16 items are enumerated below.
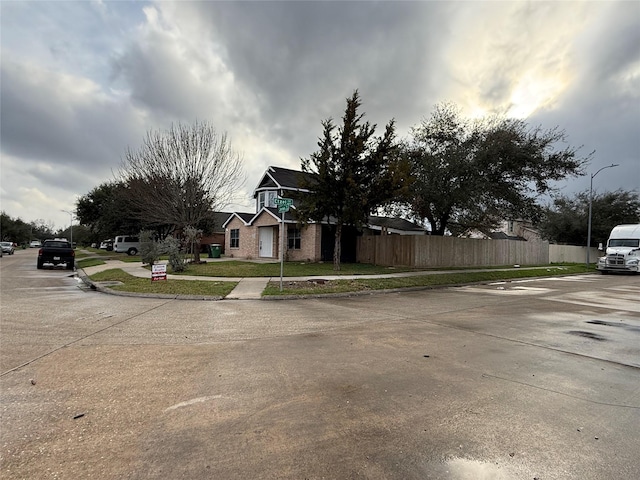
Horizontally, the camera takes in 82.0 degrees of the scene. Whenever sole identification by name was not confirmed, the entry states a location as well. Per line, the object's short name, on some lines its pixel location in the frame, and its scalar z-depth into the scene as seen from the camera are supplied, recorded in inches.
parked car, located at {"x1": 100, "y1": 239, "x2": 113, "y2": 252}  1964.8
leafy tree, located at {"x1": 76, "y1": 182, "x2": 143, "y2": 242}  1497.3
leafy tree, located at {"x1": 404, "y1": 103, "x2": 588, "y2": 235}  789.9
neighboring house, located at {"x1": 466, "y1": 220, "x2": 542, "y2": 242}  2124.8
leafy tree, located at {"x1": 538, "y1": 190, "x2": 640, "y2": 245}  1627.7
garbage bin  1202.9
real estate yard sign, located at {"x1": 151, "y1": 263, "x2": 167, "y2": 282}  548.4
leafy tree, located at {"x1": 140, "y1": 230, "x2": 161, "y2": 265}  781.3
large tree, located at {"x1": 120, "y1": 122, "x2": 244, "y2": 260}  855.7
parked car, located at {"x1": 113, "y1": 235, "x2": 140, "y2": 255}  1590.8
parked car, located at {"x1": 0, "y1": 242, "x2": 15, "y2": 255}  1716.5
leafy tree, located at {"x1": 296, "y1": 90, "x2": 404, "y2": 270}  714.8
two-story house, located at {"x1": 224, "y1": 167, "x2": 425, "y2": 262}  1002.8
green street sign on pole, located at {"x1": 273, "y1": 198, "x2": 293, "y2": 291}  494.9
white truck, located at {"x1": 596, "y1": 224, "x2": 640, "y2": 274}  1013.8
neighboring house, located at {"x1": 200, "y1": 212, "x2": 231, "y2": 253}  1621.6
